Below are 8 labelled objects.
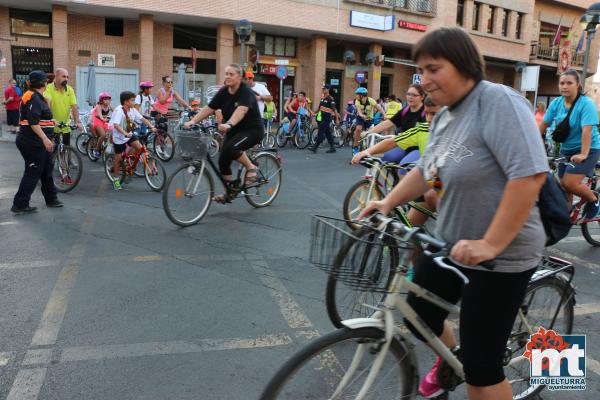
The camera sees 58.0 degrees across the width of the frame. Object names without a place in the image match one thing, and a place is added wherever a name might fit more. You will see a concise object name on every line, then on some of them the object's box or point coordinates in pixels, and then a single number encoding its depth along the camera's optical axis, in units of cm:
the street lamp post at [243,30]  1656
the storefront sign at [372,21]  2930
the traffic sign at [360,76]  3045
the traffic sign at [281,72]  2143
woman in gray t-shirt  188
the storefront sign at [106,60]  2534
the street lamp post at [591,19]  1390
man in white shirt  1265
